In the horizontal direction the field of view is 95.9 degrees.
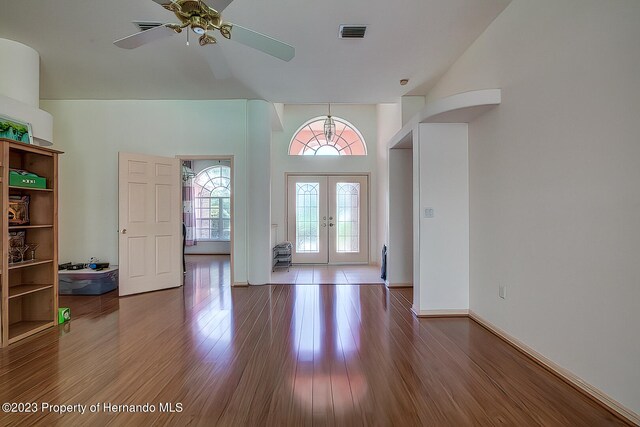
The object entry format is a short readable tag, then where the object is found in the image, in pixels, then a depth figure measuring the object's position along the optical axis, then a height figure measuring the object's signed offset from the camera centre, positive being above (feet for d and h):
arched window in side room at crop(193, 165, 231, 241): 30.83 +1.15
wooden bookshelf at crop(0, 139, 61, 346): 9.89 -1.27
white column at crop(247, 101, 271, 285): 15.80 +1.07
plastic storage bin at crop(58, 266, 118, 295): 14.02 -3.30
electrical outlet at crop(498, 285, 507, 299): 8.96 -2.48
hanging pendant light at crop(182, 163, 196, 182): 28.09 +3.98
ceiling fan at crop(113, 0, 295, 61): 5.83 +4.20
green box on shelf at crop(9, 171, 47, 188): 8.81 +1.09
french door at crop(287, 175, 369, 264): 22.21 -0.36
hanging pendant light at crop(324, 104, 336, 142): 20.59 +6.28
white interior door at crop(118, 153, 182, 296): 13.89 -0.49
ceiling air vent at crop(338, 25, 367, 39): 9.45 +6.09
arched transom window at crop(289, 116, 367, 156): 22.80 +5.76
